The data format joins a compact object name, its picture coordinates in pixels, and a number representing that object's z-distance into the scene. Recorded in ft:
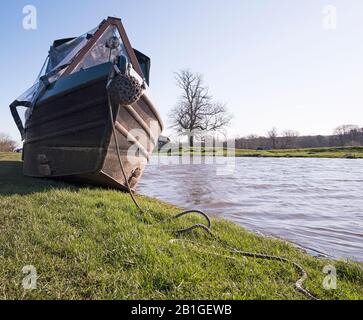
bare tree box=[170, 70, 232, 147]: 166.61
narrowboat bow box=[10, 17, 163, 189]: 19.40
